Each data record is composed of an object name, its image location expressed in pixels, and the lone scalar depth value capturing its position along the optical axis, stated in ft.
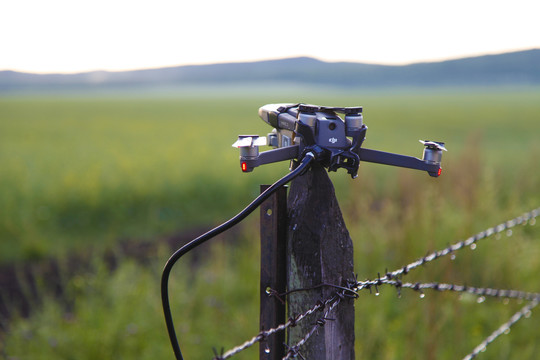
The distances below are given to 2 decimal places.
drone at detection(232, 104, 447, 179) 4.21
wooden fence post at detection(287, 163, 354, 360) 4.26
